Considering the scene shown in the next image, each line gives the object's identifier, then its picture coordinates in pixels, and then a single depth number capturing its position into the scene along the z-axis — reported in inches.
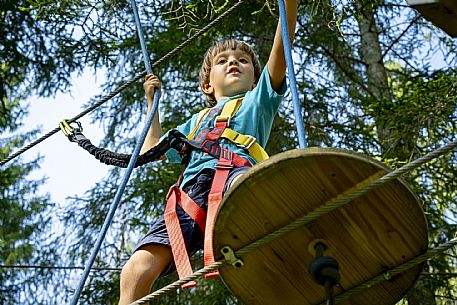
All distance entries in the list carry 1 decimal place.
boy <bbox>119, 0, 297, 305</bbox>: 221.6
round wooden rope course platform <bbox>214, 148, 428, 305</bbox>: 170.4
